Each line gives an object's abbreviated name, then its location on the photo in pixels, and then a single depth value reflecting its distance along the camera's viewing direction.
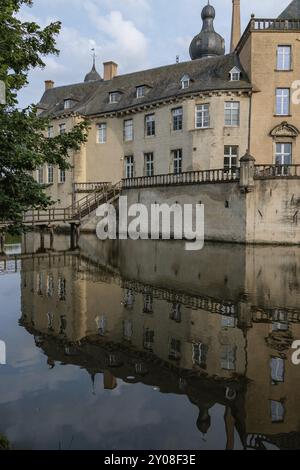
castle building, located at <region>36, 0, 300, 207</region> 27.61
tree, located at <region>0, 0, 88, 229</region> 5.58
